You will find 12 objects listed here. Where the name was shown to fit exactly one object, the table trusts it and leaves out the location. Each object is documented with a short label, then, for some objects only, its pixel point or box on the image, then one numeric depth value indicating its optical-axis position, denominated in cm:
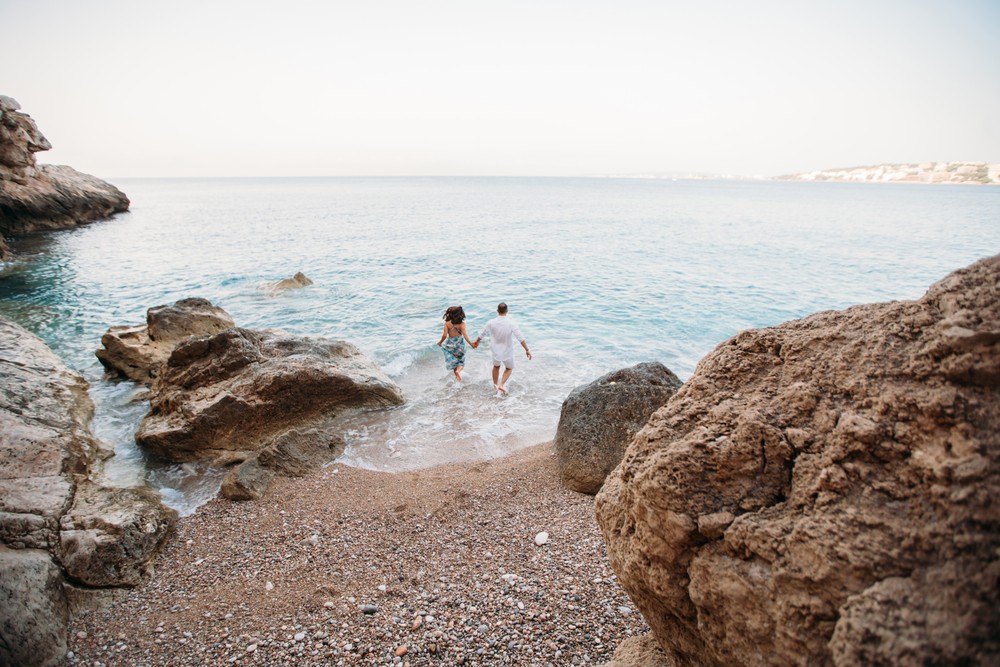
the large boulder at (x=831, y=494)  177
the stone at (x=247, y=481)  688
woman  1138
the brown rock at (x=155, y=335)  1152
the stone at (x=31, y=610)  420
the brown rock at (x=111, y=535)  524
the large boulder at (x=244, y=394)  830
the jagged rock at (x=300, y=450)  744
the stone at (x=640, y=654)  332
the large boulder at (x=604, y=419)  682
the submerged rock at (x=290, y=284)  2152
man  1116
